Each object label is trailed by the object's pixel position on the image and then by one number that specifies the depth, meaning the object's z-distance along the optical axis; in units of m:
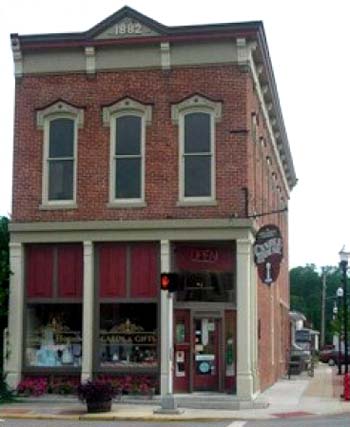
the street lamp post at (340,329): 41.44
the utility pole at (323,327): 101.44
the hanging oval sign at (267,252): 22.23
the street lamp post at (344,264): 28.70
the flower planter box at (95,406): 20.27
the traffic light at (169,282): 20.42
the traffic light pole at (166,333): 20.67
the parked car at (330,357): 64.72
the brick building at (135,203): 22.80
